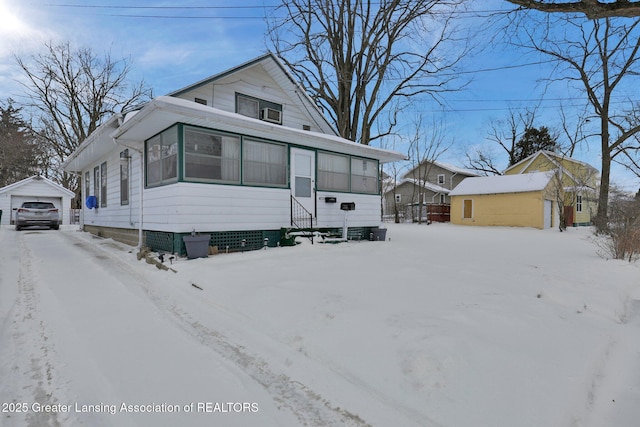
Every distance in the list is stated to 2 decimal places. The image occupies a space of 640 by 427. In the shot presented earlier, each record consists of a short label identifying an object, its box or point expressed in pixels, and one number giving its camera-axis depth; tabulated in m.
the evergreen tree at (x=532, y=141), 30.05
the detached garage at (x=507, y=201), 19.30
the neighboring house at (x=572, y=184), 19.52
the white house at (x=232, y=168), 6.85
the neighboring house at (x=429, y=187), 31.39
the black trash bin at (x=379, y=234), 10.60
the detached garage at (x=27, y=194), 20.38
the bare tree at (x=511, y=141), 29.69
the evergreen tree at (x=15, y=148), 24.30
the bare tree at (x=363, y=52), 15.92
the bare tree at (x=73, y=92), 22.19
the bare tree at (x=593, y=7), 3.56
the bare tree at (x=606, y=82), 13.86
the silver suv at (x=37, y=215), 15.62
